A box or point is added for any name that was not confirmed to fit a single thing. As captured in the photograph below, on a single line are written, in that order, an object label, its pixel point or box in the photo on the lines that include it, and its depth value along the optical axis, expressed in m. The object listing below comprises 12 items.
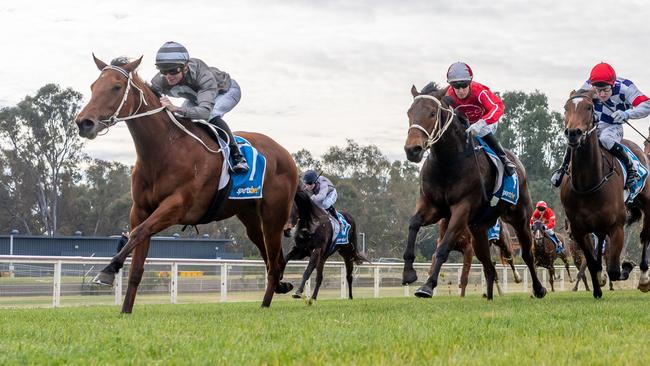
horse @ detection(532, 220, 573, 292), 19.56
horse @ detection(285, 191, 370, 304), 13.85
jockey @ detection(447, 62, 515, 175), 9.42
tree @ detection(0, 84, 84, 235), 56.34
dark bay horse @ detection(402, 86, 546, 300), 8.27
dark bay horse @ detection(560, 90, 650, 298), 9.73
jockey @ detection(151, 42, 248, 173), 8.13
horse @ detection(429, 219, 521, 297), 16.41
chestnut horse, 7.42
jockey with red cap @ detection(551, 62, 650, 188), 10.18
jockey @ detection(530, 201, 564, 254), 20.11
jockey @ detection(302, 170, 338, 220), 14.78
